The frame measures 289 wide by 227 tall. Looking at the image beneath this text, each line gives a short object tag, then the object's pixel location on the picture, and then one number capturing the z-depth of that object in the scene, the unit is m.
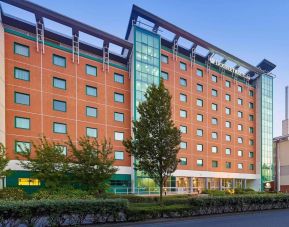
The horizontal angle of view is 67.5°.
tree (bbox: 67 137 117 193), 17.40
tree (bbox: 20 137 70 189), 17.75
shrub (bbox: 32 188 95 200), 14.71
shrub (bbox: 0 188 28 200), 17.14
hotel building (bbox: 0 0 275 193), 24.57
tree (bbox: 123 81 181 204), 13.87
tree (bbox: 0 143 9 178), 17.29
